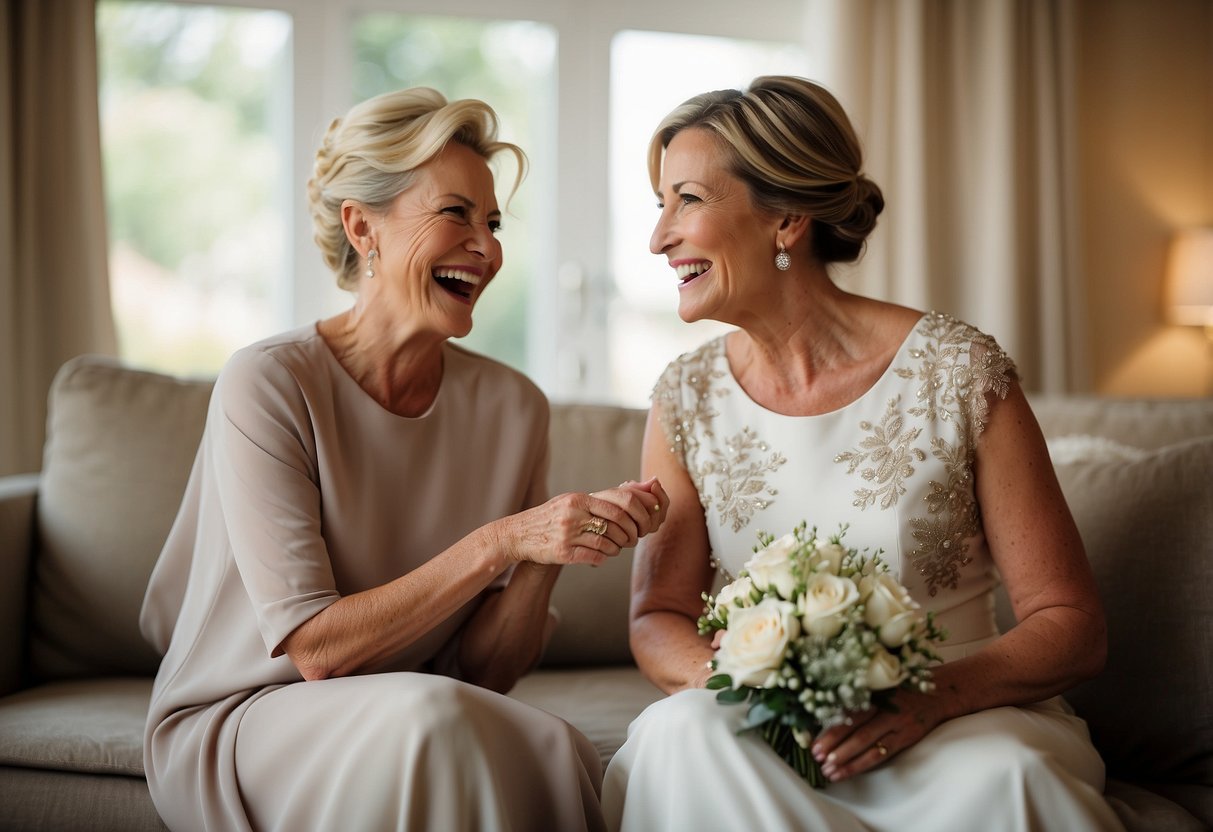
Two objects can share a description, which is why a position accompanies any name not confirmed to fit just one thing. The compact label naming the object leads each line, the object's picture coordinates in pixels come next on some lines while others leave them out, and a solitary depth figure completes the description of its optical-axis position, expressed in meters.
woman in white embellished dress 1.56
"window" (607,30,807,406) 4.64
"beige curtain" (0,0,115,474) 3.87
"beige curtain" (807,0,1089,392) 4.61
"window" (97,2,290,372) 4.26
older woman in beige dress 1.58
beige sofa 1.90
